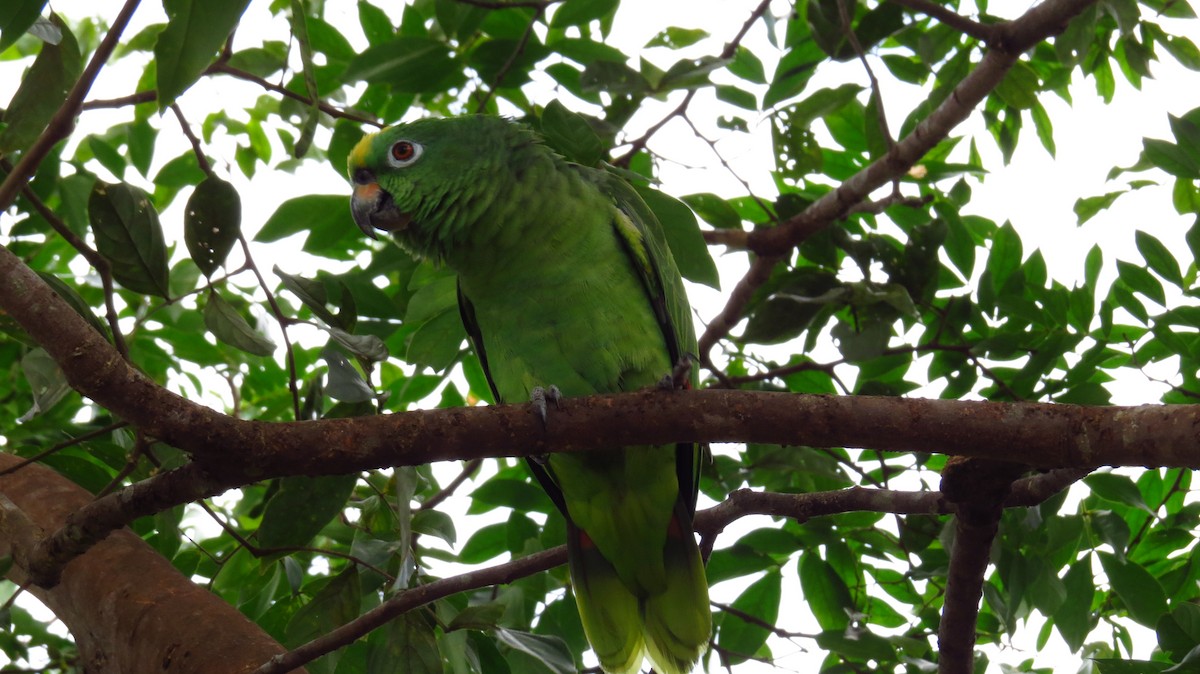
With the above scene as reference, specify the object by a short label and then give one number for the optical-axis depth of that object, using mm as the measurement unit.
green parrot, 5656
